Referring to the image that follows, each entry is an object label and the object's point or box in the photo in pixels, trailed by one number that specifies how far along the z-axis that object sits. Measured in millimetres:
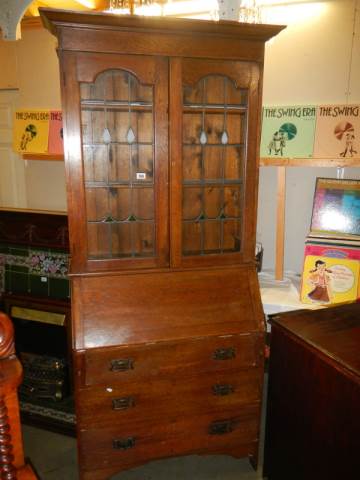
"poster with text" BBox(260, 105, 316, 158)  2307
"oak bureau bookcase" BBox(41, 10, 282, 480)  1551
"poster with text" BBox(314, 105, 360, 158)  2262
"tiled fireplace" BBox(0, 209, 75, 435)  2295
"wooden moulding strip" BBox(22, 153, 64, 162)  2462
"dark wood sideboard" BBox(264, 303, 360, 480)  1273
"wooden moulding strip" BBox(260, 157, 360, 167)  2260
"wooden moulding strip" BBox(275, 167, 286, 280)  2354
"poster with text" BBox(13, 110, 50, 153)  2461
